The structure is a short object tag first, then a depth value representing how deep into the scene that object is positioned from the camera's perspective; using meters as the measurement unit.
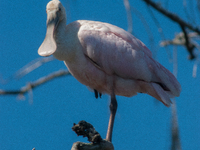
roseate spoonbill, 10.95
